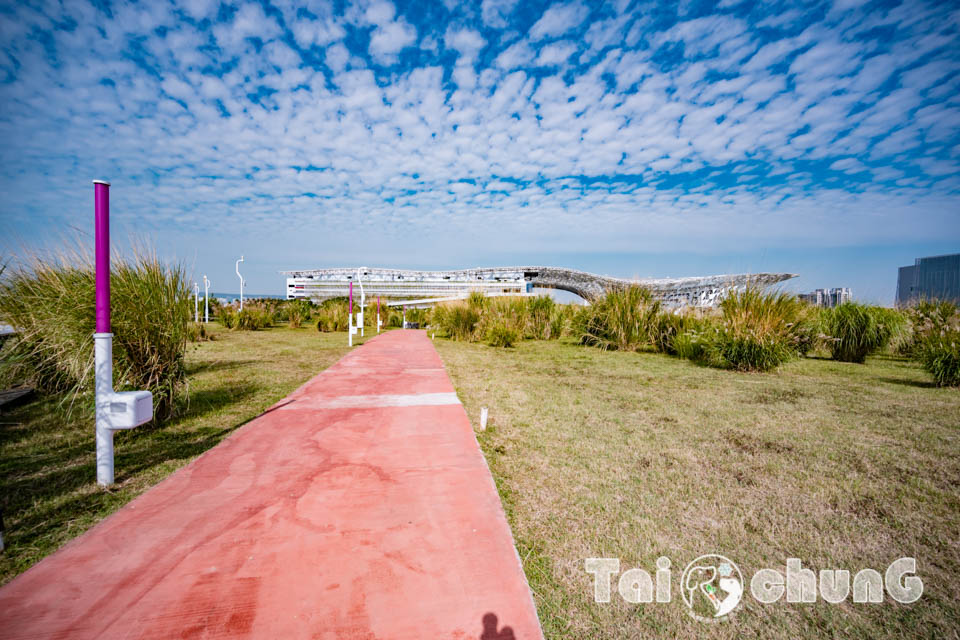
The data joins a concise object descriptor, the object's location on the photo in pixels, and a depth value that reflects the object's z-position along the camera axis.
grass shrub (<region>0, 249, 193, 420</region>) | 3.54
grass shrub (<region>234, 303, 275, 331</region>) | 16.61
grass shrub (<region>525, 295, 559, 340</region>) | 14.49
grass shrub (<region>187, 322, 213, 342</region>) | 11.47
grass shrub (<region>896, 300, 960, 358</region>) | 7.89
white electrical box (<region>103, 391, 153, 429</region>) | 2.62
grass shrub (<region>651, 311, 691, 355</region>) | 10.41
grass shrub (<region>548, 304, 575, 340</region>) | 14.53
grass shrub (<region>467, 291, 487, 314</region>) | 14.04
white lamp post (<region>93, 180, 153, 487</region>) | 2.63
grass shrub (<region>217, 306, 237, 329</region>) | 16.64
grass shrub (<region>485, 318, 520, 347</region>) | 11.70
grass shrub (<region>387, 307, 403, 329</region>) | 21.61
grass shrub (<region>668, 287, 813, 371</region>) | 7.60
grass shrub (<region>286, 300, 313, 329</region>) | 19.23
